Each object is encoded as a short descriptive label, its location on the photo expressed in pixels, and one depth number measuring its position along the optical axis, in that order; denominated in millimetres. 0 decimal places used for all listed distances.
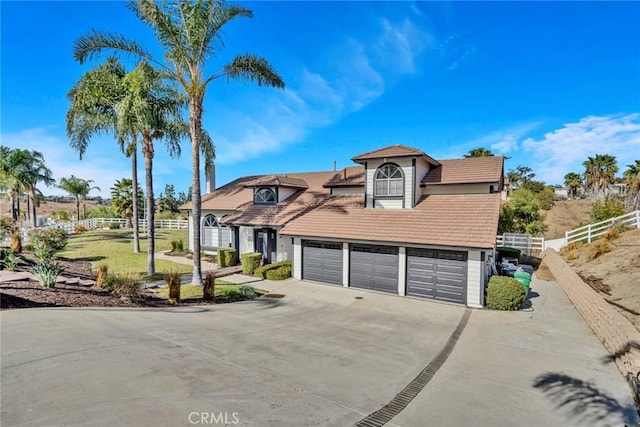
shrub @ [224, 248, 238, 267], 19656
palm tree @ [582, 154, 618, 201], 38188
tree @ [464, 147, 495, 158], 36997
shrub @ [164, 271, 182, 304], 11156
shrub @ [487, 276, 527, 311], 11539
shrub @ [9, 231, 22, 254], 18073
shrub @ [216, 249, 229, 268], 19609
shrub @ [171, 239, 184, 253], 23828
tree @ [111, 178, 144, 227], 41406
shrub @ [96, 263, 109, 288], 12250
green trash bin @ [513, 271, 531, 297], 13255
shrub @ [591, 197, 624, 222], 23828
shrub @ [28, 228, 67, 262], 15141
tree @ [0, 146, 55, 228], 29016
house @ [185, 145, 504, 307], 12445
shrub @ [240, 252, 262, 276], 17734
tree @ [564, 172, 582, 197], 58594
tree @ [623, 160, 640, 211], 27266
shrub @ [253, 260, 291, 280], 16578
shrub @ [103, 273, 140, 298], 11273
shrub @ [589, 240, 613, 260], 17000
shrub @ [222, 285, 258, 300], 12891
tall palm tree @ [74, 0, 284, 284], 12688
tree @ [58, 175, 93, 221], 44719
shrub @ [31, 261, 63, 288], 10578
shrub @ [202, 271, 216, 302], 12031
